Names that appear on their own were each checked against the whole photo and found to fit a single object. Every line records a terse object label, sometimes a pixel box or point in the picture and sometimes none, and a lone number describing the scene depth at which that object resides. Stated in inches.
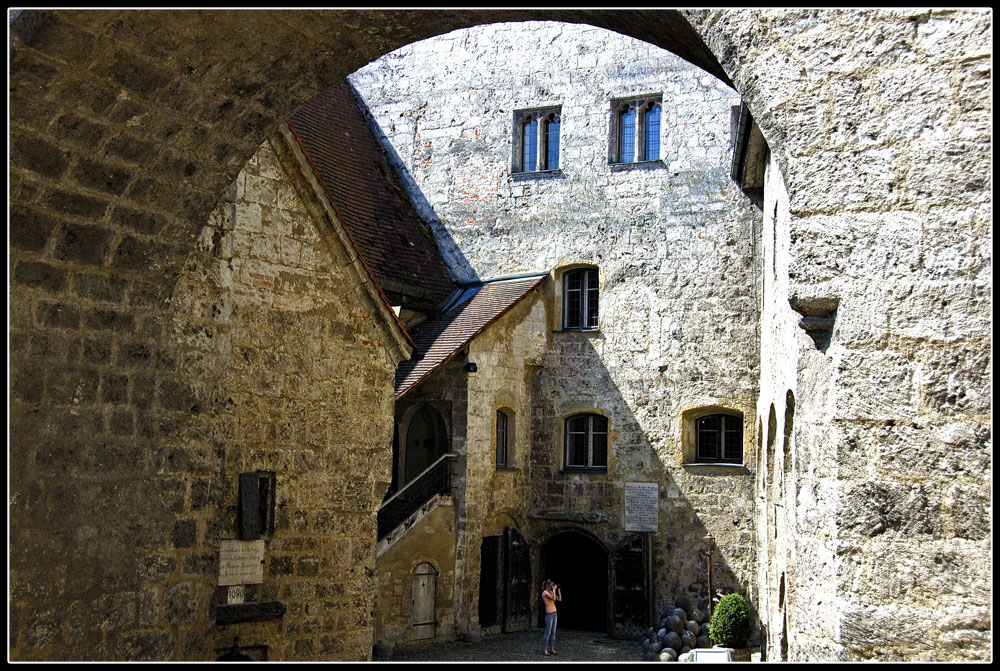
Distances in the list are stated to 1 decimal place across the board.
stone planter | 598.8
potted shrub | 616.4
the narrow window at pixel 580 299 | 738.2
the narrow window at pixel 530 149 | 765.3
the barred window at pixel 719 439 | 692.7
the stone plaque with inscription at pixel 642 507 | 697.6
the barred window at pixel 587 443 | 728.3
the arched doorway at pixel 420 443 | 712.4
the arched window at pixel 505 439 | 720.3
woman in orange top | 632.4
